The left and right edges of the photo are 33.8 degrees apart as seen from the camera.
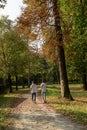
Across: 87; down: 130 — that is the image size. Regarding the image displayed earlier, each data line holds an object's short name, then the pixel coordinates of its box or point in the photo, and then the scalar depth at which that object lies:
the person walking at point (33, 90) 12.71
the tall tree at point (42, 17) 12.61
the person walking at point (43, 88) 12.26
